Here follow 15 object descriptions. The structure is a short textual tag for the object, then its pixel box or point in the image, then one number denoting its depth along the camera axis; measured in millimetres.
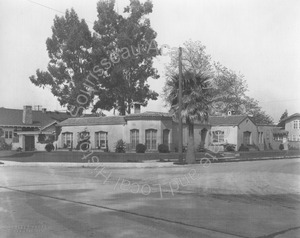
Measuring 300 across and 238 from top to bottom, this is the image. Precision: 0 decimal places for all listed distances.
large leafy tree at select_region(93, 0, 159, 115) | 47250
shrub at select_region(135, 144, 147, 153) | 34319
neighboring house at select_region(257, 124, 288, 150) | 51969
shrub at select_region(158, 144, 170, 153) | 34928
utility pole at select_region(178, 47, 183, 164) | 27750
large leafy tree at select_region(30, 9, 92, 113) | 45438
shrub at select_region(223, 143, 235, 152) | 43491
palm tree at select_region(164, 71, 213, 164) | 28609
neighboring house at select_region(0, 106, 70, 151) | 49094
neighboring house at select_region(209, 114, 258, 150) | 46469
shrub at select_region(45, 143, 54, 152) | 42119
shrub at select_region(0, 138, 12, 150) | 51412
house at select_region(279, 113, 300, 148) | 66375
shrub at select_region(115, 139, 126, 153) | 36447
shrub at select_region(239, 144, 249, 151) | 45169
